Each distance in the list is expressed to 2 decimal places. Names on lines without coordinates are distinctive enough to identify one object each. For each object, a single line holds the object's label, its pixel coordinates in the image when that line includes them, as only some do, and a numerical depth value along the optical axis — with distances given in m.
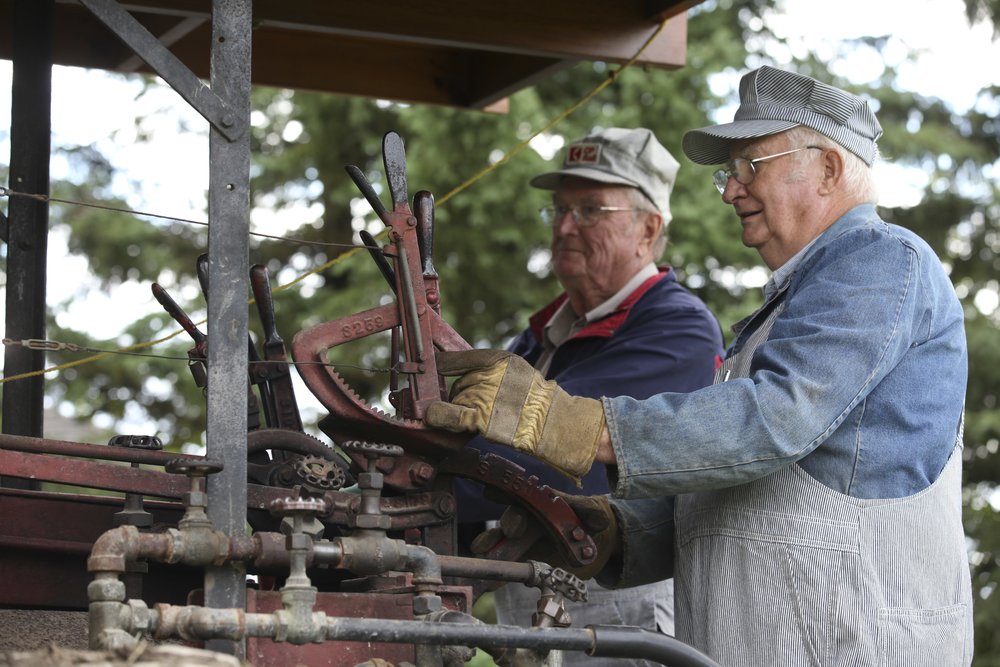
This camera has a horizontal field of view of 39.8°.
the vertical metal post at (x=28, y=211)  3.79
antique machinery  2.35
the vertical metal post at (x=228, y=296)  2.53
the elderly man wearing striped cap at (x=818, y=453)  2.82
